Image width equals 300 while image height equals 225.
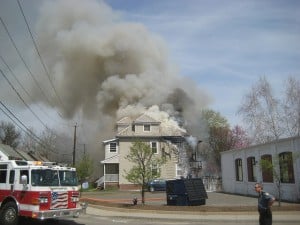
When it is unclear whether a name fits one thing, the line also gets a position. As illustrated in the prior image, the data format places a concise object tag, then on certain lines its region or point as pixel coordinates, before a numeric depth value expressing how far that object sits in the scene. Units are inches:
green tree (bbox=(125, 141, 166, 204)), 843.4
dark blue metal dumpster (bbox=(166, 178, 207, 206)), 803.4
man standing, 372.5
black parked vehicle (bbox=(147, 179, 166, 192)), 1577.0
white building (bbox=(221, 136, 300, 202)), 896.3
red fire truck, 498.0
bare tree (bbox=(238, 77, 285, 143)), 1529.3
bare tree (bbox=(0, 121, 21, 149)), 2647.6
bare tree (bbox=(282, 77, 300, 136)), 1462.8
